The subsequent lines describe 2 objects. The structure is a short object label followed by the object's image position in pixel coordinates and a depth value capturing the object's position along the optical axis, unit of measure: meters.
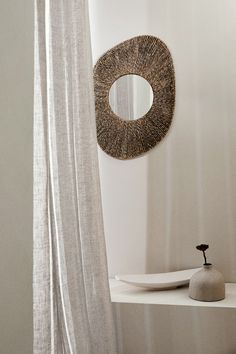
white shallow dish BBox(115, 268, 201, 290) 1.53
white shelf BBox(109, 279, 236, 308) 1.35
